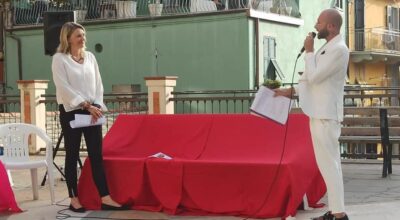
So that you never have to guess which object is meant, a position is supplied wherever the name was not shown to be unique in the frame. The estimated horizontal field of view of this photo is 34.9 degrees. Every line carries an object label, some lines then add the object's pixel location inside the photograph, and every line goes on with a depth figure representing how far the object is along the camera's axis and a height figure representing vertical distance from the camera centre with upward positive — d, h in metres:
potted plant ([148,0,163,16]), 19.38 +2.44
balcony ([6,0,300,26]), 18.92 +2.51
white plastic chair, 6.88 -0.64
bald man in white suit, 5.06 -0.09
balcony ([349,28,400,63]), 28.66 +1.81
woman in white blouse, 6.21 -0.10
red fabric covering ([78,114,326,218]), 5.91 -0.77
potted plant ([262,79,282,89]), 5.75 +0.01
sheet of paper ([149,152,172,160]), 6.48 -0.70
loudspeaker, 8.62 +0.90
